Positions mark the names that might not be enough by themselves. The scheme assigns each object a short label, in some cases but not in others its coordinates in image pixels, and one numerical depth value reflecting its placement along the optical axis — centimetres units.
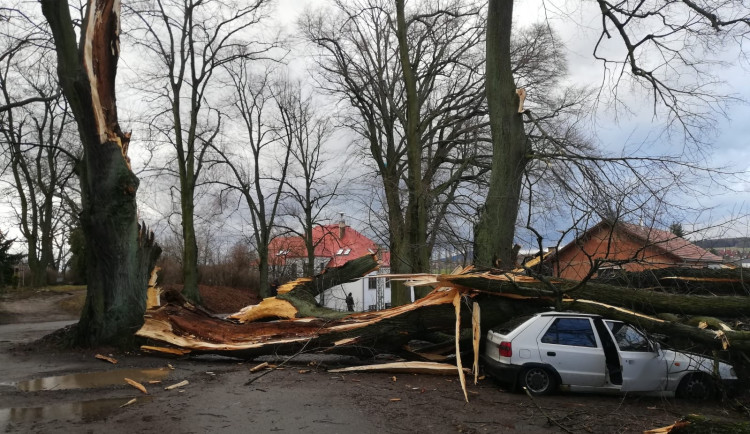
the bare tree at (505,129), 1113
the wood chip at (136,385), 731
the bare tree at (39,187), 3167
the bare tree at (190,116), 2405
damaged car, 767
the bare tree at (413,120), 1911
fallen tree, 792
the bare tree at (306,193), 3503
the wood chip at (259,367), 885
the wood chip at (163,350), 1009
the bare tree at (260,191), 3315
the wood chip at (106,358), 927
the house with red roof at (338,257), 4157
